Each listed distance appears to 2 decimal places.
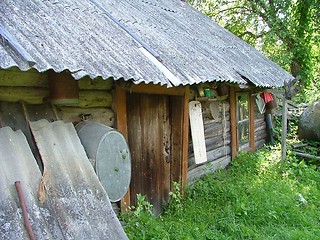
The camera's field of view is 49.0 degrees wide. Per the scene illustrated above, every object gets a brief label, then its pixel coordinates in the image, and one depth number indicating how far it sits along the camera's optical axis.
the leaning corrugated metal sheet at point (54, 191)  2.53
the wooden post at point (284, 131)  7.98
